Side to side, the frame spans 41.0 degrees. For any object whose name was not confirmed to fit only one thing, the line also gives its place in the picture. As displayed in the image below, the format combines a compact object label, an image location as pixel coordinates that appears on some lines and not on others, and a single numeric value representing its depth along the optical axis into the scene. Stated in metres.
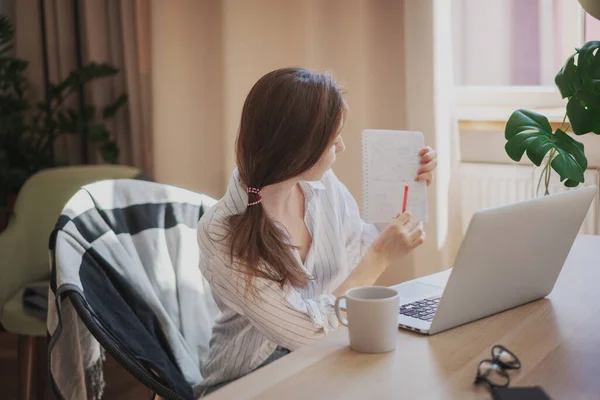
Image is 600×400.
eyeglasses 1.01
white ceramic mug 1.11
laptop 1.14
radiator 2.38
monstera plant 1.65
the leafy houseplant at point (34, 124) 3.11
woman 1.50
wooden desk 0.99
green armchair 2.48
